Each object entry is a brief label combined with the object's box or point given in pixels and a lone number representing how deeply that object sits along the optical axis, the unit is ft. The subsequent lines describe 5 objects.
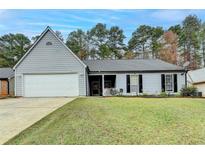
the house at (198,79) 36.64
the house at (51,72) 34.61
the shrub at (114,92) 35.52
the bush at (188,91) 34.14
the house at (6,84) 42.86
